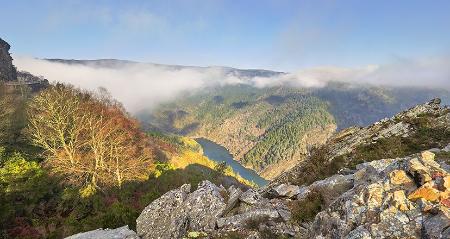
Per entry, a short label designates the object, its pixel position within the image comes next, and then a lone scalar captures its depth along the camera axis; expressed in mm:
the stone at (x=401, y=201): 13492
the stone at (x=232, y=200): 22406
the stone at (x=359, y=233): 13172
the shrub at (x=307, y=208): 18922
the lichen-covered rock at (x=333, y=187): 19672
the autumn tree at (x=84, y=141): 54250
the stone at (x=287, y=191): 21750
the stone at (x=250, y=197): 21797
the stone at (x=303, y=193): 20831
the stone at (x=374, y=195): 14328
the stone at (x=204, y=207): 22531
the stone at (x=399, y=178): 15102
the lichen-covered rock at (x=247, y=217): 19375
